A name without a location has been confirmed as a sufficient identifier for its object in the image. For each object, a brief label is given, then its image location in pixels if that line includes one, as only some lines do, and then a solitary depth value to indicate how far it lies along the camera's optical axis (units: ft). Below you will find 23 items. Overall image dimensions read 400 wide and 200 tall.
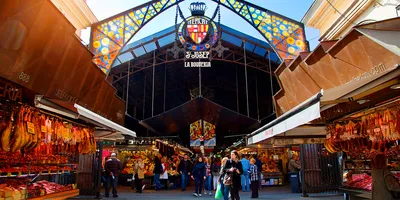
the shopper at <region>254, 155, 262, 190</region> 42.71
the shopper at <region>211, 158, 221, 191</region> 44.80
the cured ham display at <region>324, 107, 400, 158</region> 16.71
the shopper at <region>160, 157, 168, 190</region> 48.88
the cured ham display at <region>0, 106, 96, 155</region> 15.14
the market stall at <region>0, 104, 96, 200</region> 15.31
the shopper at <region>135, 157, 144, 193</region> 44.46
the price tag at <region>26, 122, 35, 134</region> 15.75
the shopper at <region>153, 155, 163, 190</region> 47.98
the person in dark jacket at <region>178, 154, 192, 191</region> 47.65
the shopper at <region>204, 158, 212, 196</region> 42.16
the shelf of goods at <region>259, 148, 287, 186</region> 53.16
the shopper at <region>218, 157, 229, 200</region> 26.05
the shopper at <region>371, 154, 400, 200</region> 18.69
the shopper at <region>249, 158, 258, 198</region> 36.52
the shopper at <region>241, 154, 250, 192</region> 44.46
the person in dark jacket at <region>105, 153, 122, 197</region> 37.31
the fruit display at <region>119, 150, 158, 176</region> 52.75
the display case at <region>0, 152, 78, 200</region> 16.75
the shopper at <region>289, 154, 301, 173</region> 40.42
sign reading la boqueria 40.47
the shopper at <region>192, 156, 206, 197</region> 38.88
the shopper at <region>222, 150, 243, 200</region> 25.08
